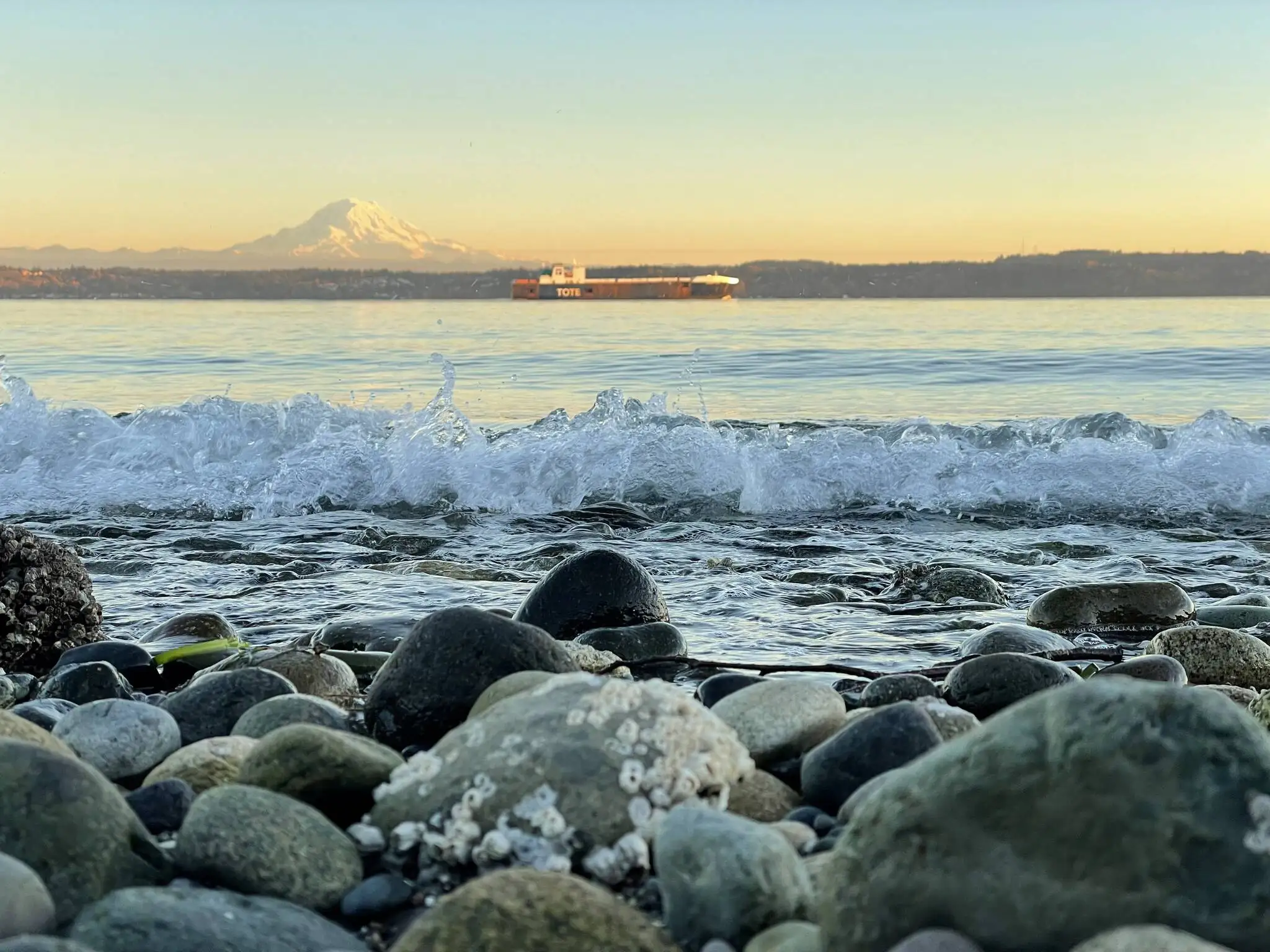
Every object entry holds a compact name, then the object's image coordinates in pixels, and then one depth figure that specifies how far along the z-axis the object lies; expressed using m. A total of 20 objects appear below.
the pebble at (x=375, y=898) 2.12
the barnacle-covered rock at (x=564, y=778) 2.23
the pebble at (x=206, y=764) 2.73
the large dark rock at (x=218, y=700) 3.37
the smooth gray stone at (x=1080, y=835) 1.63
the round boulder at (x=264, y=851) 2.11
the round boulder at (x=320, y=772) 2.45
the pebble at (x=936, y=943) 1.63
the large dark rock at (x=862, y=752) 2.65
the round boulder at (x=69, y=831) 2.00
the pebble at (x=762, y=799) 2.62
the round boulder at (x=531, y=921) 1.69
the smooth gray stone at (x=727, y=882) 1.89
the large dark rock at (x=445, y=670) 3.10
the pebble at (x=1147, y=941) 1.50
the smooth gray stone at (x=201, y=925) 1.83
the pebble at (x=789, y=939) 1.77
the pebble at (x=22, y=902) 1.83
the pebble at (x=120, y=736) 2.99
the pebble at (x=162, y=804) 2.47
